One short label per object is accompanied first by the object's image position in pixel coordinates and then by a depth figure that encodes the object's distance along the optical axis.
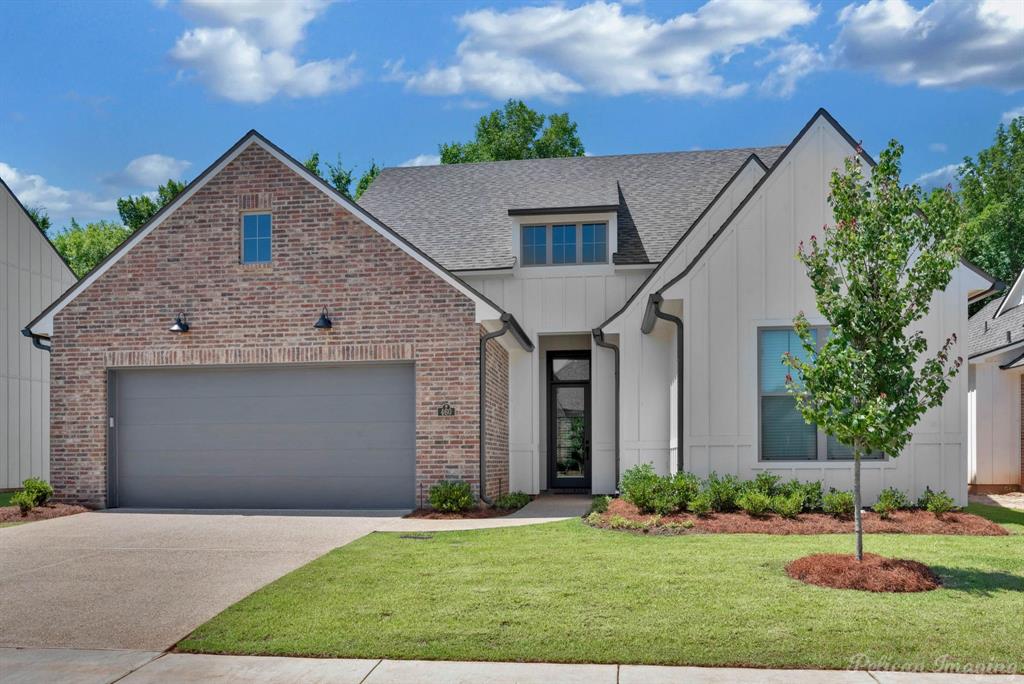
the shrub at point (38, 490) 14.04
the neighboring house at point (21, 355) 19.92
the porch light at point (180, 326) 14.45
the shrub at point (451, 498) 13.22
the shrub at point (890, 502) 11.91
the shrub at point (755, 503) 11.56
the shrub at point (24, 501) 13.71
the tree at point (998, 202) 34.94
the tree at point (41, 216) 46.42
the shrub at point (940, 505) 11.88
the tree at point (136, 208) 44.62
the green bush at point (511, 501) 14.01
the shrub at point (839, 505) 11.72
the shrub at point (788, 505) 11.54
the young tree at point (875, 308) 8.02
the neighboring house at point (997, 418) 18.81
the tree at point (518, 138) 35.72
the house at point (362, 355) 13.00
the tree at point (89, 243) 49.44
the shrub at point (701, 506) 11.70
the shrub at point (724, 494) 12.07
